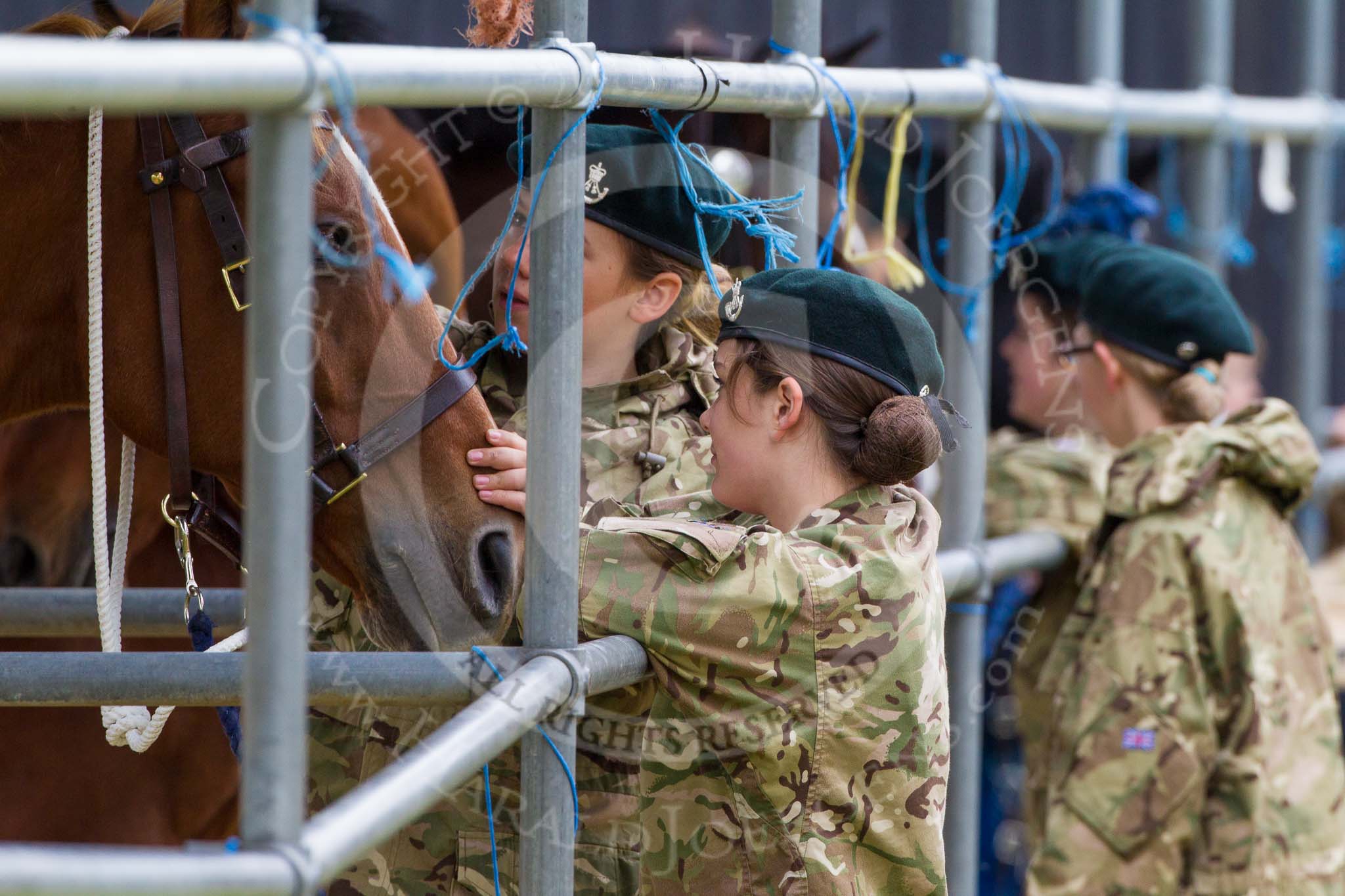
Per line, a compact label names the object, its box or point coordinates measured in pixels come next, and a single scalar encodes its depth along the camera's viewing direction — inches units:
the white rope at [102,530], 427.7
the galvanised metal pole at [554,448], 422.1
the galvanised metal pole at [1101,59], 479.8
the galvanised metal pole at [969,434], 455.5
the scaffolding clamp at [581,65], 420.6
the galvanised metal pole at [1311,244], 593.3
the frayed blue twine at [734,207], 433.1
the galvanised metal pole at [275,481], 407.3
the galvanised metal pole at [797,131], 439.6
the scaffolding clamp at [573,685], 421.1
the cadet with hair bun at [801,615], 425.2
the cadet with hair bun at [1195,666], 460.2
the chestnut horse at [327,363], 428.2
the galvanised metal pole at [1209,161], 524.8
